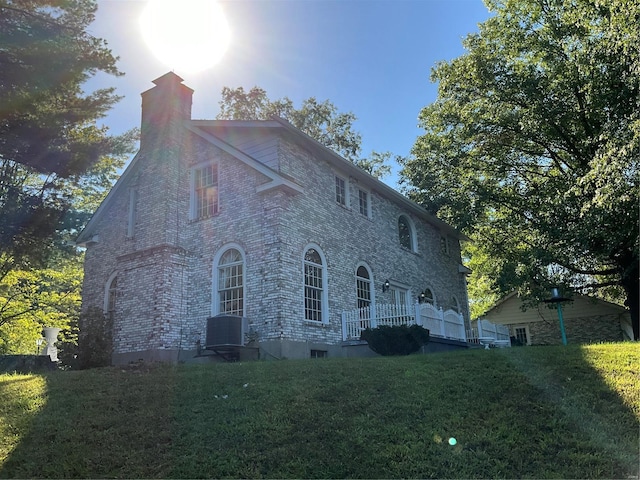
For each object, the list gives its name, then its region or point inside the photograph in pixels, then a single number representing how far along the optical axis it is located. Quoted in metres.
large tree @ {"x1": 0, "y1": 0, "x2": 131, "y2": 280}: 12.61
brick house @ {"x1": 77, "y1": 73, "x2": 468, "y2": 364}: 12.55
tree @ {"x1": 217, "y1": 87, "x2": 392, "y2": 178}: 32.41
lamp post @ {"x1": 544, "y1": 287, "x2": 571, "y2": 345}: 15.88
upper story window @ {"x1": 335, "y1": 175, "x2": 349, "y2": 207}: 15.54
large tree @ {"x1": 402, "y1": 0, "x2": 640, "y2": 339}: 13.80
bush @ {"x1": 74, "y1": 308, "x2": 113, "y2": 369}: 12.85
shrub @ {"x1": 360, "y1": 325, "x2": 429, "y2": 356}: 12.16
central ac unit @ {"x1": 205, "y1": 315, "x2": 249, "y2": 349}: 11.73
